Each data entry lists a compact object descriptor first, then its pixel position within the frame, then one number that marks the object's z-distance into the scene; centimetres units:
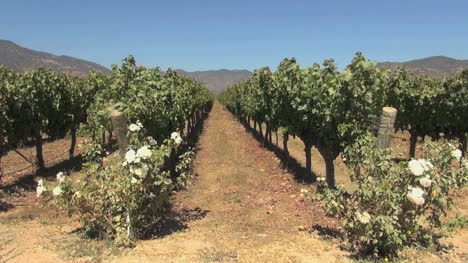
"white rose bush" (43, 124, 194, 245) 526
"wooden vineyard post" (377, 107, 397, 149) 616
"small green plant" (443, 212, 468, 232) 581
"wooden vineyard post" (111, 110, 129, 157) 639
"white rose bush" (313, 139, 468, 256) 462
